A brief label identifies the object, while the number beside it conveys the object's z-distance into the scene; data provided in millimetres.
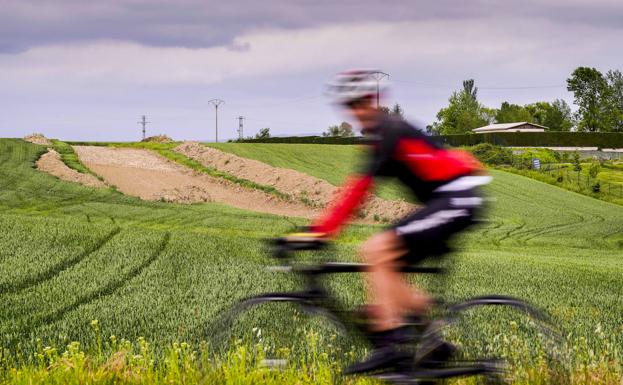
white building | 119062
